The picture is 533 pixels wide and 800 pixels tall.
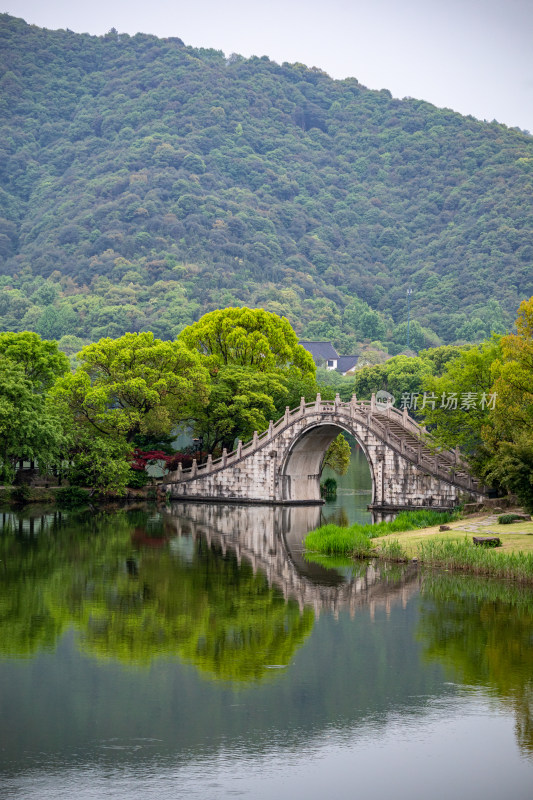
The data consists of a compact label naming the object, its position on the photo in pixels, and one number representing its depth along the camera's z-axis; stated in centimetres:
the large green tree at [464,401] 4322
